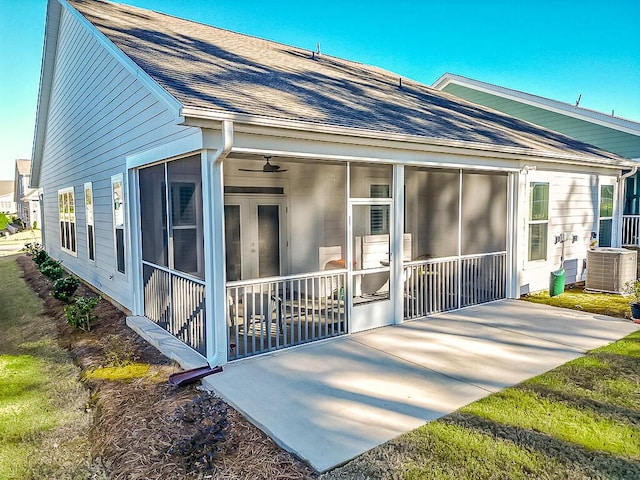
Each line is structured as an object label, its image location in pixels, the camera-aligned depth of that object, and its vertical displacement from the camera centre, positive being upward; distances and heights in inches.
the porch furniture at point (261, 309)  201.3 -57.6
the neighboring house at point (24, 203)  1488.7 +29.6
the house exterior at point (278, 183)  201.2 +17.5
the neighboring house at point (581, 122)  468.8 +98.0
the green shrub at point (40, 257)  508.6 -56.6
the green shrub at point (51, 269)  400.5 -57.4
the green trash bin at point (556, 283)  332.5 -59.5
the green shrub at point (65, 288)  326.6 -59.0
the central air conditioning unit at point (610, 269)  337.7 -50.7
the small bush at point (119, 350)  209.9 -73.1
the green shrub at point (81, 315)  260.9 -63.5
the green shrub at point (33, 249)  576.1 -54.7
